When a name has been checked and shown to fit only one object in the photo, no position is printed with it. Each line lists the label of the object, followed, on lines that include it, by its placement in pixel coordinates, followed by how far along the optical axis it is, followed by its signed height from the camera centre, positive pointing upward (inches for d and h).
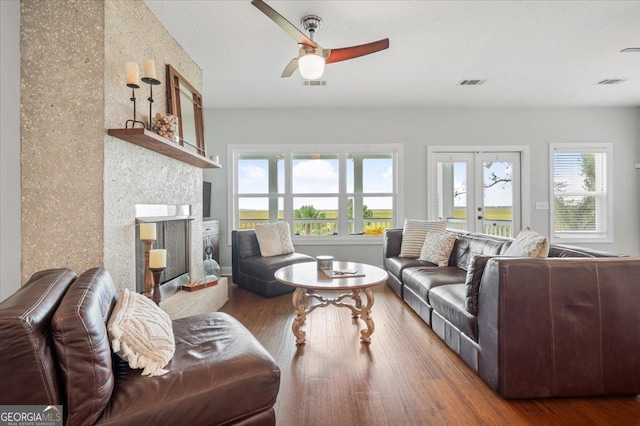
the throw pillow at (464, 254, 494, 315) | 78.2 -17.6
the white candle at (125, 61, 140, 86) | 83.3 +37.1
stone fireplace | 81.9 +20.3
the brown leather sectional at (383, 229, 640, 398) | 69.7 -25.8
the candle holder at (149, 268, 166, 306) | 87.7 -19.9
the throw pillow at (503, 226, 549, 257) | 87.6 -10.0
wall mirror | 118.3 +42.3
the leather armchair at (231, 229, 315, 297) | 152.5 -26.4
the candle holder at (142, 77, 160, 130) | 88.8 +37.5
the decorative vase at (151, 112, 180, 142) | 102.0 +28.5
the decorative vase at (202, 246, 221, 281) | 140.3 -25.2
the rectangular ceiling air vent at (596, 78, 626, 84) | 164.6 +69.0
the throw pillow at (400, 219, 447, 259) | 162.2 -12.1
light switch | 210.1 +4.3
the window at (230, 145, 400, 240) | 211.5 +14.1
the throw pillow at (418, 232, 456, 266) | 141.9 -16.8
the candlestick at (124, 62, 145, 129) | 83.4 +36.6
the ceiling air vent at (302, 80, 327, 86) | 162.6 +67.5
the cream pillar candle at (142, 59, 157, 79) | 88.7 +40.4
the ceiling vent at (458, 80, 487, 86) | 165.3 +68.5
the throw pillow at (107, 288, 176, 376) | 48.1 -20.0
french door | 211.2 +15.3
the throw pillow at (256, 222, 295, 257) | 170.6 -15.1
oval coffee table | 95.9 -22.1
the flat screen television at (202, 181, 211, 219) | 195.8 +9.0
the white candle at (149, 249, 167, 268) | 86.5 -12.8
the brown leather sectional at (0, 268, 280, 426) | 36.4 -23.0
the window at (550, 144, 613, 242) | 211.2 +10.4
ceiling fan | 92.2 +48.9
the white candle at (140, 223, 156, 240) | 89.7 -5.3
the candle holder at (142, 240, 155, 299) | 90.7 -17.5
